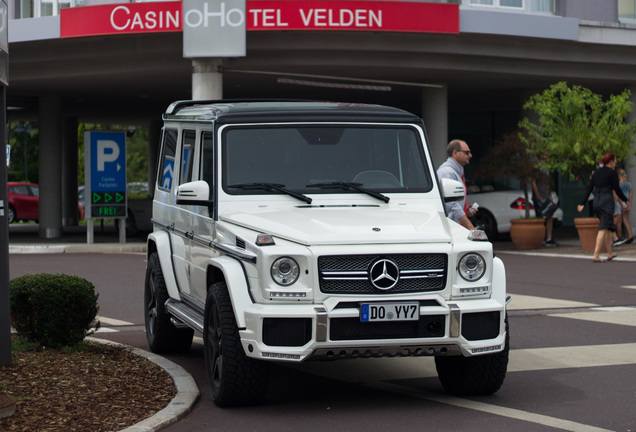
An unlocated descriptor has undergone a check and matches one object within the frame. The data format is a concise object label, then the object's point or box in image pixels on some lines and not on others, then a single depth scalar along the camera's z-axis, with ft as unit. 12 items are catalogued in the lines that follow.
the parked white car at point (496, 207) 82.64
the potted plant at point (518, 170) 74.64
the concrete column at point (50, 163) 101.19
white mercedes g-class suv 21.07
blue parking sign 81.71
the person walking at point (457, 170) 32.45
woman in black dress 60.70
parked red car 128.47
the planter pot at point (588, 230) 71.41
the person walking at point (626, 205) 78.38
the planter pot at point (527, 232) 75.61
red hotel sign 73.20
